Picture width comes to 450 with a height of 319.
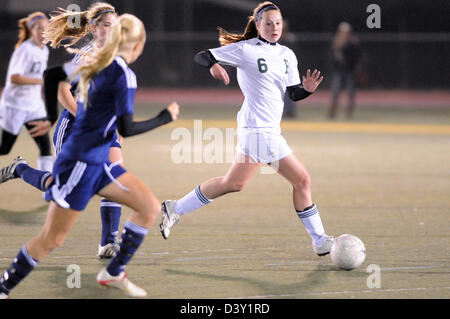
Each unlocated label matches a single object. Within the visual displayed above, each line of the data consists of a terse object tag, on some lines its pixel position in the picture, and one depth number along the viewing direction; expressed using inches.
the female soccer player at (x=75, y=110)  529.3
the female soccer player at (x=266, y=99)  559.2
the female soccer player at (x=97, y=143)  438.6
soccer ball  527.8
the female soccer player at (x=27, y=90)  784.9
